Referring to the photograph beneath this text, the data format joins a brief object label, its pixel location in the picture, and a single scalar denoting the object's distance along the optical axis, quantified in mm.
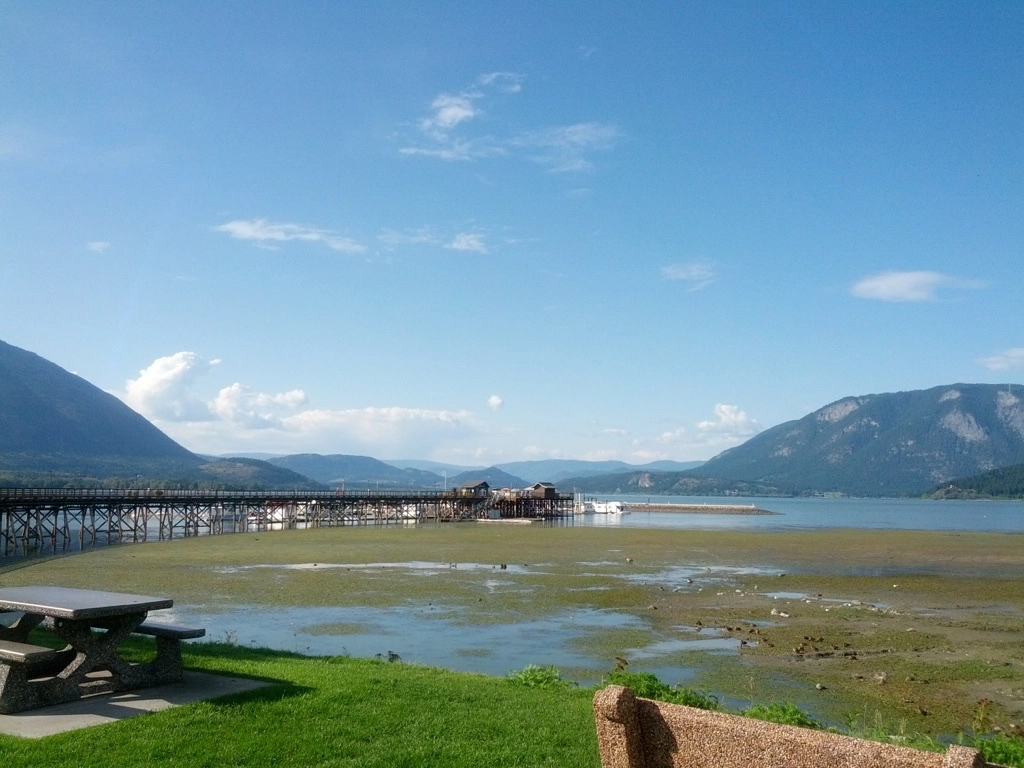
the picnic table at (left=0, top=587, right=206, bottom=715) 7090
